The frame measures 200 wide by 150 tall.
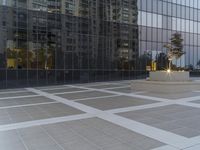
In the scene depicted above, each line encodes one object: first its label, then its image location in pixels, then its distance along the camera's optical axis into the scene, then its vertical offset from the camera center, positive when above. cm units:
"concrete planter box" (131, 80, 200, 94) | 1206 -128
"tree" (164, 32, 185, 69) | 1847 +243
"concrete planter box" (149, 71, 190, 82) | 1337 -53
